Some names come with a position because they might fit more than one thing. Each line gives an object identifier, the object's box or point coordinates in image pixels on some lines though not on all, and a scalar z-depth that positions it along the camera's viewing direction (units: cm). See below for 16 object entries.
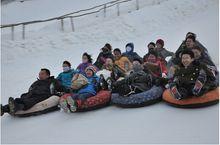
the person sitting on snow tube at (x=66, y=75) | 566
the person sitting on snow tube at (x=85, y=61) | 615
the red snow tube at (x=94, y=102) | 462
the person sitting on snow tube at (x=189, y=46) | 496
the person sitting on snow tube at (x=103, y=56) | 671
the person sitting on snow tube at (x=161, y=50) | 637
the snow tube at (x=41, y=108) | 495
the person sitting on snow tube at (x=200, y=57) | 472
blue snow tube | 443
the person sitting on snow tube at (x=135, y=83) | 459
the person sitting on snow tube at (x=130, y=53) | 626
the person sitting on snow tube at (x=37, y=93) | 491
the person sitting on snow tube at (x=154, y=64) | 526
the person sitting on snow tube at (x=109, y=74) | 509
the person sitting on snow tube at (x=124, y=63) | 565
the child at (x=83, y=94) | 455
